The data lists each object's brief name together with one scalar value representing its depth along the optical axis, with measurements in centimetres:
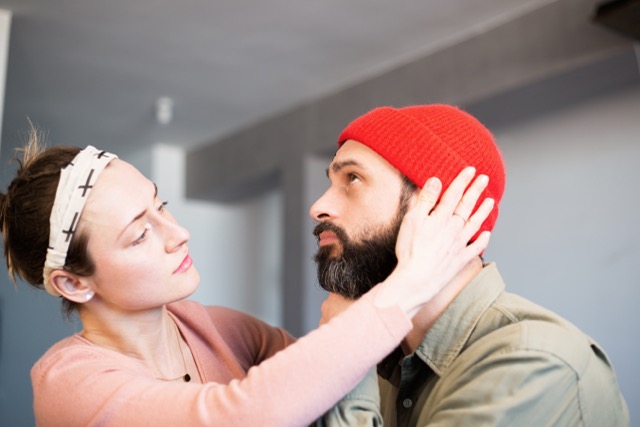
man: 121
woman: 111
